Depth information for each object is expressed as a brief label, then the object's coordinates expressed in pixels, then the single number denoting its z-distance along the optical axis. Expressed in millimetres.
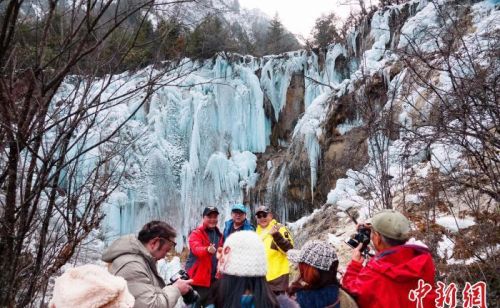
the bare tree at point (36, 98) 1329
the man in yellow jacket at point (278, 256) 2711
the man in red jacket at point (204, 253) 2996
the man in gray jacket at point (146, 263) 1476
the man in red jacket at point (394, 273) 1673
